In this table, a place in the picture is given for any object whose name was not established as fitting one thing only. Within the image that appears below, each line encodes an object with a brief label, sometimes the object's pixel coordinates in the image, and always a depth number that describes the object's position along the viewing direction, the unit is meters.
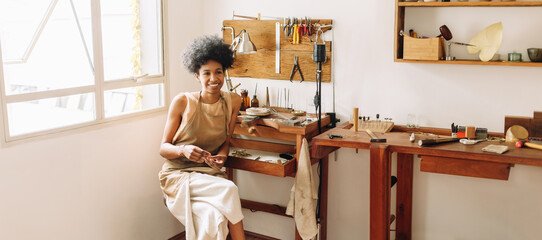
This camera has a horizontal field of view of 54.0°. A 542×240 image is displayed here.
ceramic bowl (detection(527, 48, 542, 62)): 3.09
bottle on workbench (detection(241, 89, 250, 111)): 4.05
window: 3.00
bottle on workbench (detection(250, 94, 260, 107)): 4.06
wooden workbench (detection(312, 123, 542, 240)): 2.85
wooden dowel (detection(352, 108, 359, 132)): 3.43
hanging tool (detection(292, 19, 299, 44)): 3.85
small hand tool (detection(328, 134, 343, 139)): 3.25
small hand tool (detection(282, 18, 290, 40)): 3.91
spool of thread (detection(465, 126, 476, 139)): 3.16
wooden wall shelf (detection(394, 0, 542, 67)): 3.07
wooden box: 3.28
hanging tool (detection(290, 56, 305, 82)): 3.91
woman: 3.18
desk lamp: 3.81
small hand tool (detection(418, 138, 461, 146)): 3.03
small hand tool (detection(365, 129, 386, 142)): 3.13
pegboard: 3.86
